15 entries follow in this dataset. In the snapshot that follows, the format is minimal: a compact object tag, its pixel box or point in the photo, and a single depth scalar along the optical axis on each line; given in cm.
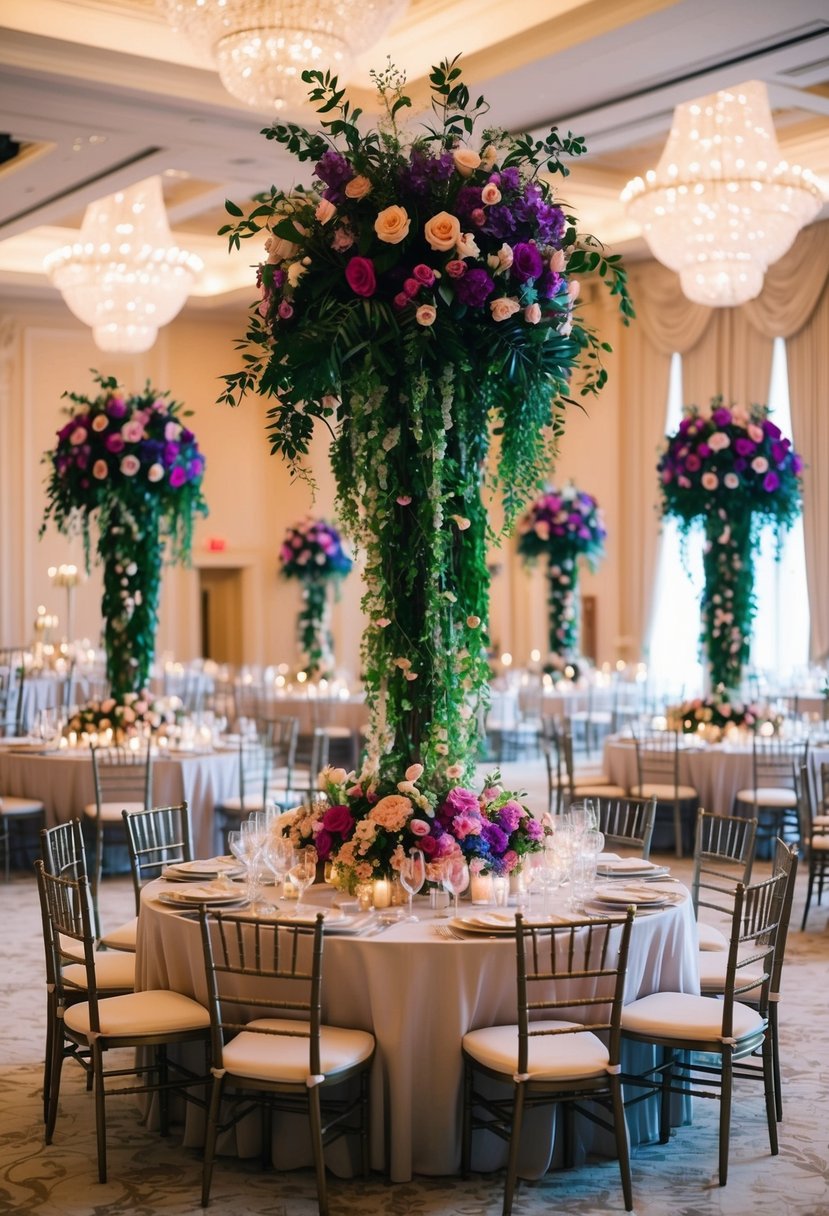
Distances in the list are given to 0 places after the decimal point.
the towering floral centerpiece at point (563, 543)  1452
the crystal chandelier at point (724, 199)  1079
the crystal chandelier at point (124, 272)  1308
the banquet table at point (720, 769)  1005
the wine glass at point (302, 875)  496
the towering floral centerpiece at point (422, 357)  483
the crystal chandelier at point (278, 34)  749
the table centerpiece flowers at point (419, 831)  504
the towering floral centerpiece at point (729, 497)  1030
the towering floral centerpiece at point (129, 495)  957
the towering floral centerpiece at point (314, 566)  1510
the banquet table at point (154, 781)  944
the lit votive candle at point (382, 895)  497
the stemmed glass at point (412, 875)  479
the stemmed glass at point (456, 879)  484
